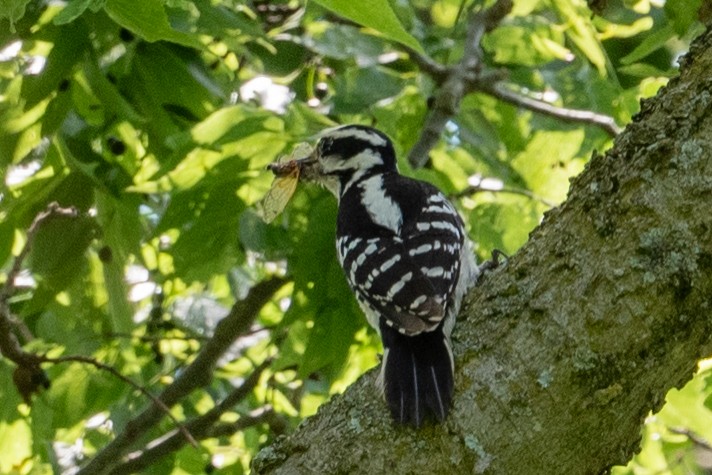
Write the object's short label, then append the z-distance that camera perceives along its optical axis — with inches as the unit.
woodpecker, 172.2
